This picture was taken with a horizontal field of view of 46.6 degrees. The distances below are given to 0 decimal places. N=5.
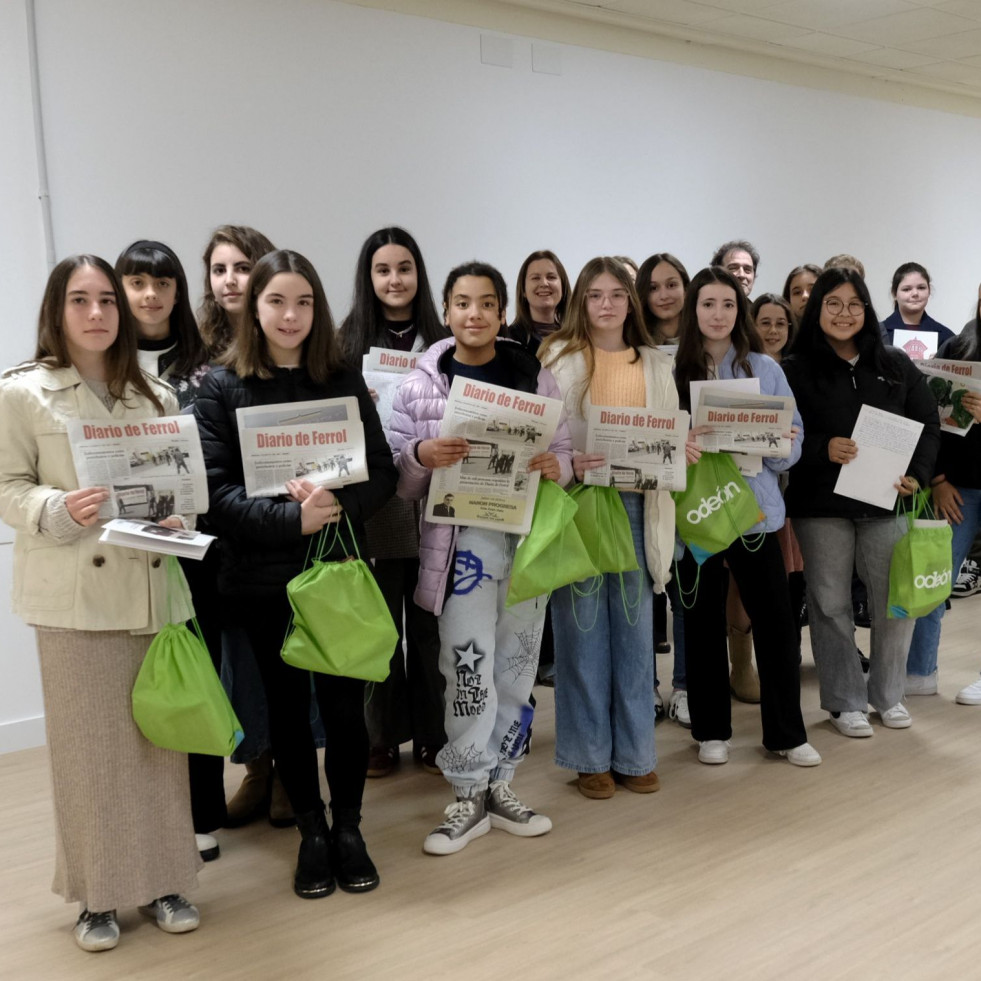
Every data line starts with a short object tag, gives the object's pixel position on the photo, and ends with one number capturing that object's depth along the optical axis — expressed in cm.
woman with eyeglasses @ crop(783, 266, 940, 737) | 381
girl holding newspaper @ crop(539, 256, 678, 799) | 330
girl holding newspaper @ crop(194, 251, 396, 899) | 274
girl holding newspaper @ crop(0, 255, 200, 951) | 250
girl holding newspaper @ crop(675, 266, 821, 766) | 358
